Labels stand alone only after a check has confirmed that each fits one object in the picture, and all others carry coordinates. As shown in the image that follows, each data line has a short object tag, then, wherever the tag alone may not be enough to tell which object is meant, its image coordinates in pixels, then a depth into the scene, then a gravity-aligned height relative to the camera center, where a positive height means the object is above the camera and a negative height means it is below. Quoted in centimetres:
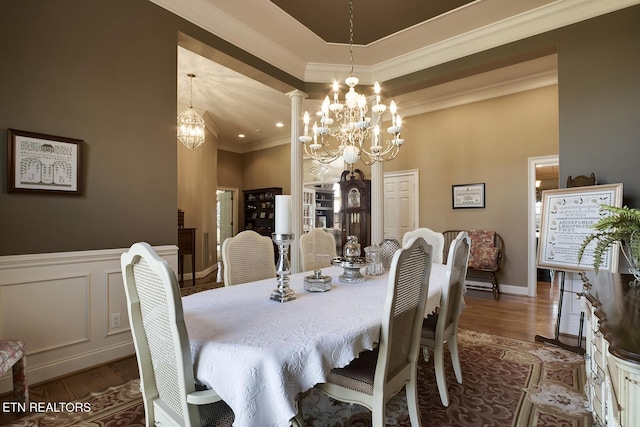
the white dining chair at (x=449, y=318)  184 -68
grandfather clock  553 +12
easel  264 -114
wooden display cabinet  784 +10
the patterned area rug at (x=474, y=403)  176 -117
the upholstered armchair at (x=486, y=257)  459 -66
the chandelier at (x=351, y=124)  251 +75
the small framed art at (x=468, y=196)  505 +28
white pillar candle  158 -1
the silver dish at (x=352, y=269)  208 -38
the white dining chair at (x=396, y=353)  128 -63
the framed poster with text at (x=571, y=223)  265 -10
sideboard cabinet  80 -39
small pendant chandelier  467 +128
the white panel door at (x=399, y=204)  575 +16
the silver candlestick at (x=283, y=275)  158 -33
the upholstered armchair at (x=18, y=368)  176 -90
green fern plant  135 -7
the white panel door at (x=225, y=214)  866 -3
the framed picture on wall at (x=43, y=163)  202 +34
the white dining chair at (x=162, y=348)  100 -48
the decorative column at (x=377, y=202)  447 +15
